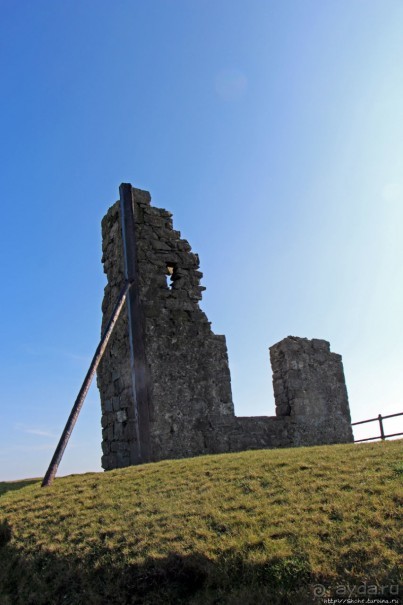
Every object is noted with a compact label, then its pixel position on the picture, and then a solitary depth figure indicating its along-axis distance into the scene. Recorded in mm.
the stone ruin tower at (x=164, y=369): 11227
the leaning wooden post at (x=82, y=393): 9870
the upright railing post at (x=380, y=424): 15677
